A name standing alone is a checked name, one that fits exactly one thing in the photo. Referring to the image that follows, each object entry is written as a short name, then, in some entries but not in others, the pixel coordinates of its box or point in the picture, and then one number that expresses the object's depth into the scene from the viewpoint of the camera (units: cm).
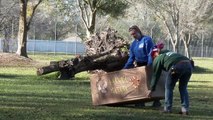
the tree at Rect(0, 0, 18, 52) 6103
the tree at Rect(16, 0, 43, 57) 4003
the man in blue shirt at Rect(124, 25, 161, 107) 1223
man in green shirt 1118
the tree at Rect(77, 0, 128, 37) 4100
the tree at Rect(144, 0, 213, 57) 4194
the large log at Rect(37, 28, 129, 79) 2056
